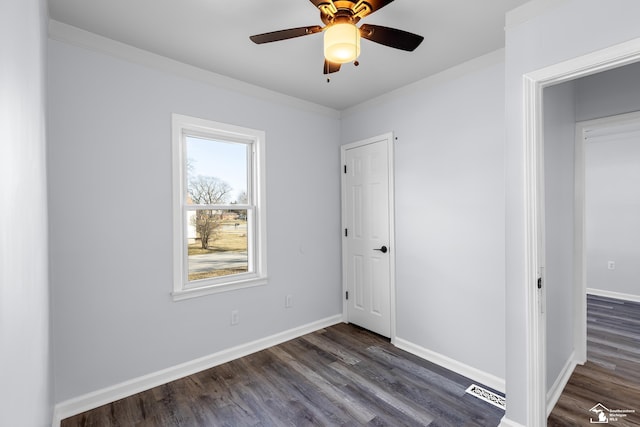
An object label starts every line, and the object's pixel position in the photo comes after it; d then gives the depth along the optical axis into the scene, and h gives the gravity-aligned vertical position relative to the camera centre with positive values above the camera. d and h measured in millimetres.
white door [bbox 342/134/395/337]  3309 -231
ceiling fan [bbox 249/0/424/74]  1497 +975
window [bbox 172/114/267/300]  2643 +74
